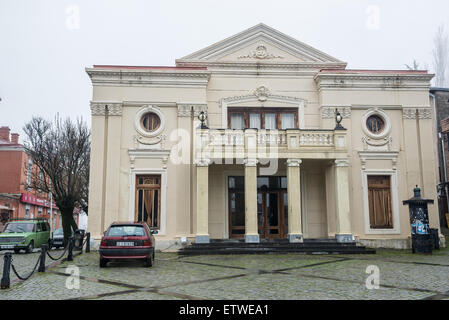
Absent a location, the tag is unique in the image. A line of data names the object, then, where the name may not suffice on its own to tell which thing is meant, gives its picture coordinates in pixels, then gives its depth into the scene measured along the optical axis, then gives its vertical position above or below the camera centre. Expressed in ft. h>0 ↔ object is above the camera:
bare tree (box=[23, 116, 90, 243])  80.07 +12.06
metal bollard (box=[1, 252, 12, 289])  28.25 -4.17
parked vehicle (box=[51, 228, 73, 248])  80.64 -5.07
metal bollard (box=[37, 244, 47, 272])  36.21 -3.81
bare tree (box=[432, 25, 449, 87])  198.94 +72.79
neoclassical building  58.54 +10.60
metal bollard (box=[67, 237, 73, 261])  46.96 -4.36
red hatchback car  39.65 -3.04
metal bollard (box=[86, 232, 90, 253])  57.72 -3.63
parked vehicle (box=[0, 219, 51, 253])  62.64 -3.08
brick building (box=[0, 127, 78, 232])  112.06 +10.08
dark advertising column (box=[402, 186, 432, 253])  53.78 -1.72
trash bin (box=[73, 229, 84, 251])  57.06 -3.76
